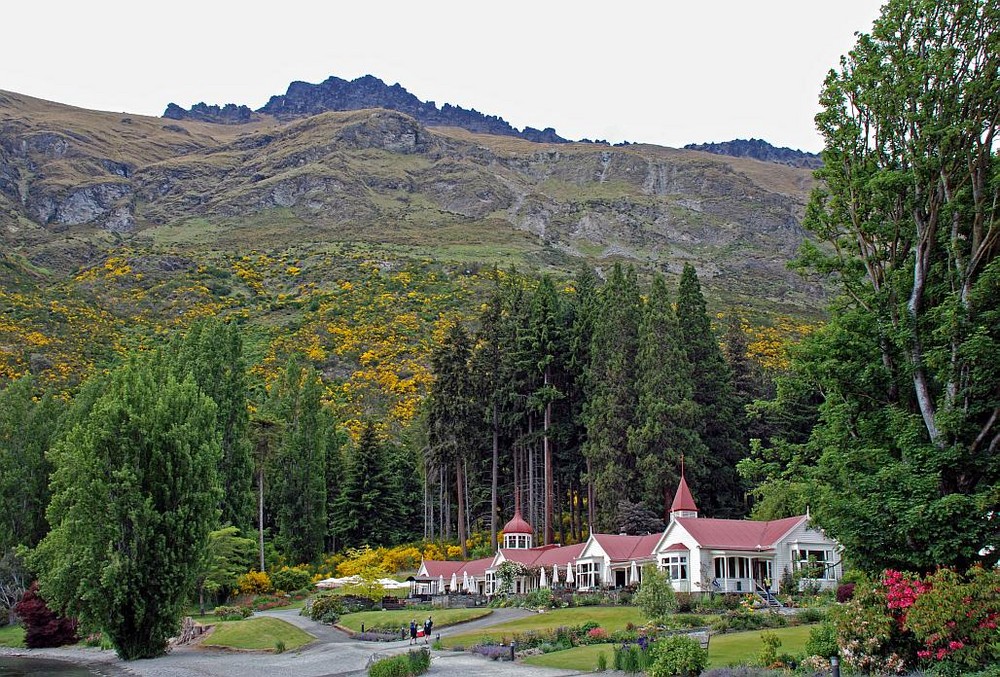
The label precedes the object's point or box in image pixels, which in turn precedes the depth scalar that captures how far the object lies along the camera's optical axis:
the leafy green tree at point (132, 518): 32.50
